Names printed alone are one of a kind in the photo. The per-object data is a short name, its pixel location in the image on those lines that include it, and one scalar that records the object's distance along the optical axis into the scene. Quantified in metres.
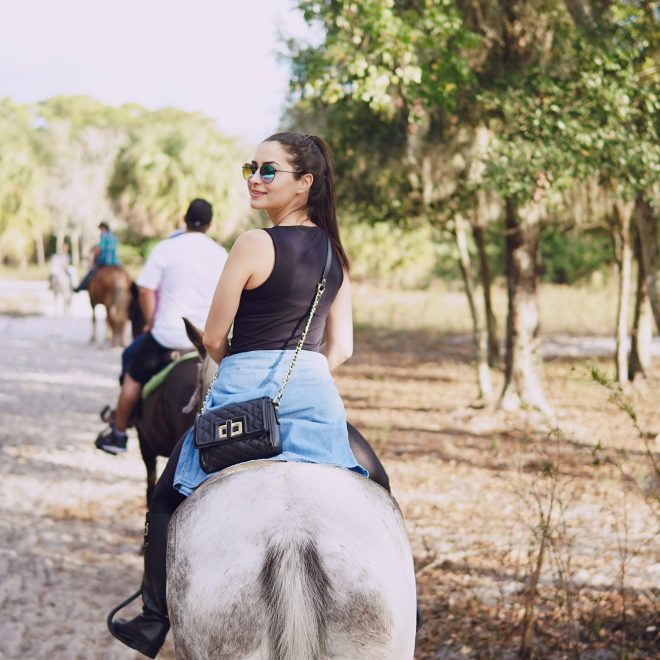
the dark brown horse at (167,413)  5.80
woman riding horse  3.00
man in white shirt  5.94
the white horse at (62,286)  30.25
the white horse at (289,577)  2.49
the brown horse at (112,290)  19.33
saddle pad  5.97
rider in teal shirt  19.58
